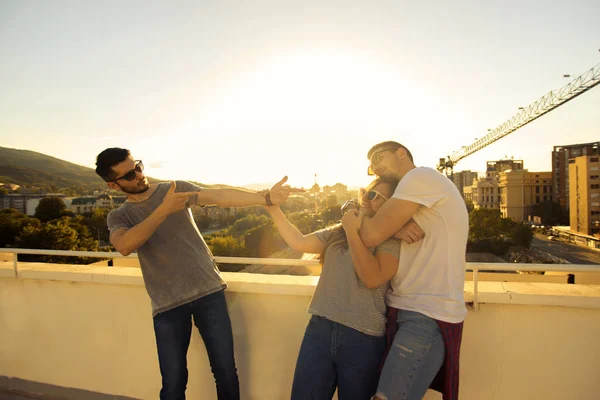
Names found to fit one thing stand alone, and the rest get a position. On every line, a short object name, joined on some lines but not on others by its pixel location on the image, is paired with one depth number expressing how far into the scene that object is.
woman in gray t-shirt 1.80
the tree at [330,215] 72.82
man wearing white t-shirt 1.64
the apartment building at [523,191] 104.75
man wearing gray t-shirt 2.22
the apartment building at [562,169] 102.88
